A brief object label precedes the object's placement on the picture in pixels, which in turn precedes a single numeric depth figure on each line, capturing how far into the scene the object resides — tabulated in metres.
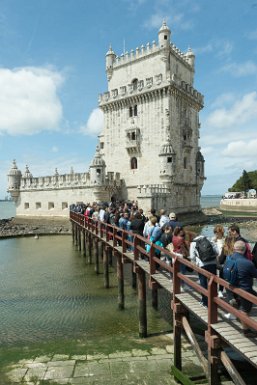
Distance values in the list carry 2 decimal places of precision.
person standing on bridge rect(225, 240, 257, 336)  6.13
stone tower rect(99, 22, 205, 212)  36.31
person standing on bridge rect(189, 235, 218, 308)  8.00
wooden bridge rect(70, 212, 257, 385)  5.84
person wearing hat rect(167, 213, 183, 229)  10.70
